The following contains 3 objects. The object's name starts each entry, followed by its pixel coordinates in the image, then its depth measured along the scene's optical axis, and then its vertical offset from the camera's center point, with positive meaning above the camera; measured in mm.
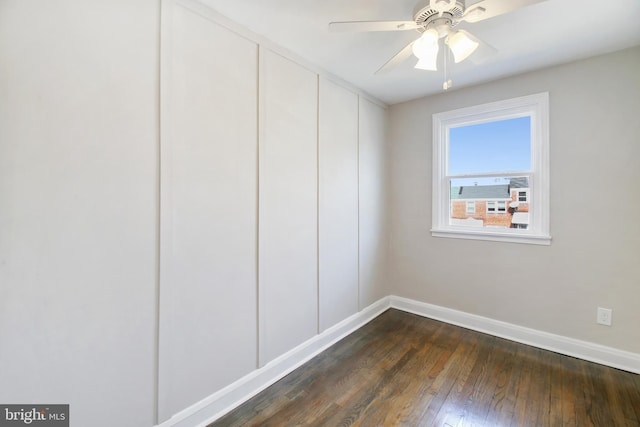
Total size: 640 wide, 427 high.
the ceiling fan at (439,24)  1293 +971
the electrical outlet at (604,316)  2172 -809
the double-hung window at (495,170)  2459 +442
